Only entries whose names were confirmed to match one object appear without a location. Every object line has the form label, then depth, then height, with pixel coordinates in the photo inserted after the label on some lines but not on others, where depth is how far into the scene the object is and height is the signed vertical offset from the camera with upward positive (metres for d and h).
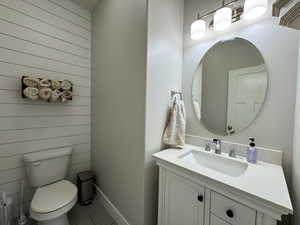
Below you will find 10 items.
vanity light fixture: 0.93 +0.75
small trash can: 1.71 -1.08
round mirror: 1.06 +0.20
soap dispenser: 0.98 -0.34
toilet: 1.12 -0.86
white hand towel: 1.25 -0.20
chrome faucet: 1.15 -0.34
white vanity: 0.62 -0.47
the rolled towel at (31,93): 1.36 +0.13
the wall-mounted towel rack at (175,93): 1.38 +0.15
